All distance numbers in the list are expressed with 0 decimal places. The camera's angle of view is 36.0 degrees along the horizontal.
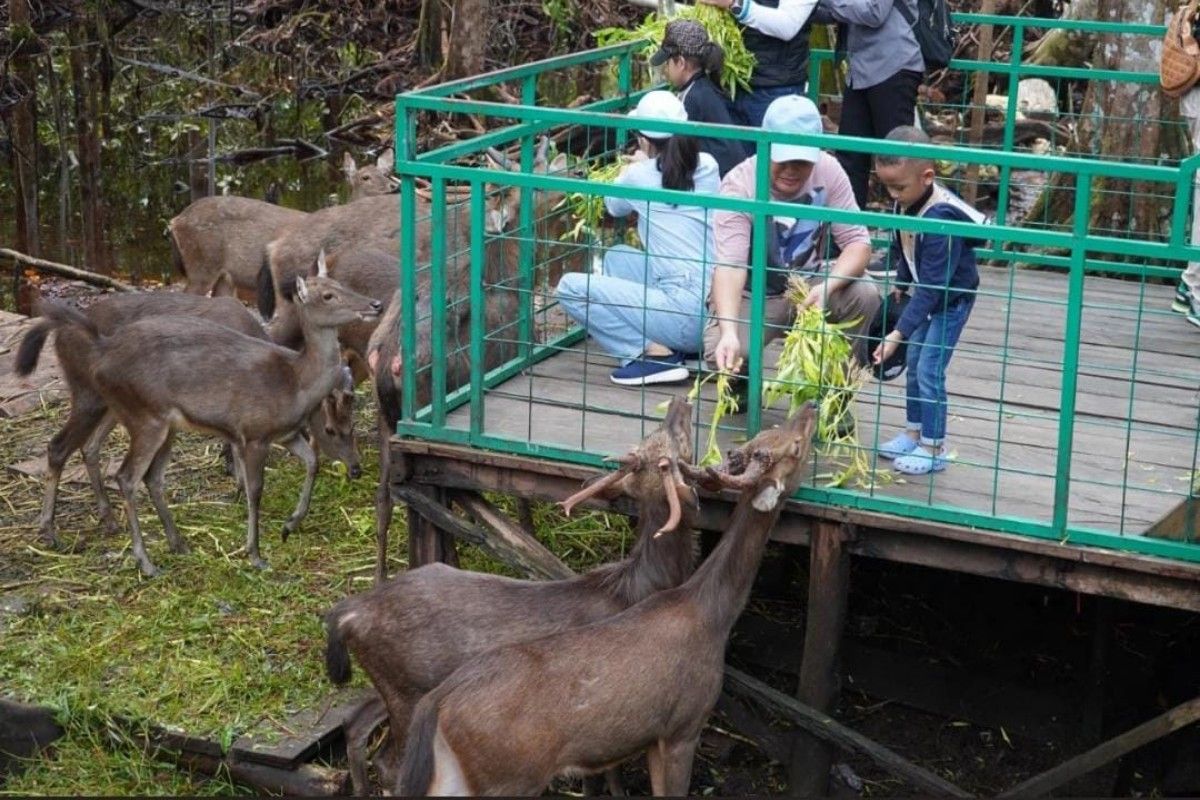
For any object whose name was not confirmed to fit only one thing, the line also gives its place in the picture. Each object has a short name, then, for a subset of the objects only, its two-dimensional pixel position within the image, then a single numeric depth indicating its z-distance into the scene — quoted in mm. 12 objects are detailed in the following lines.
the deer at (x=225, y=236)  10859
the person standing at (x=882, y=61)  8398
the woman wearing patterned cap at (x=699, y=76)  8023
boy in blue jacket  6527
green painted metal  6031
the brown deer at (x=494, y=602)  6359
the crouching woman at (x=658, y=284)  7309
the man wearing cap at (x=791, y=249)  6844
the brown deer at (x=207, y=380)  8273
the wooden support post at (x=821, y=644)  6660
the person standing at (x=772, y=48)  8367
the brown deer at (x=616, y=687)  5750
